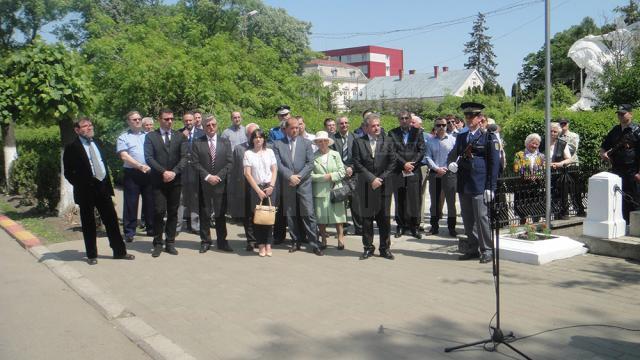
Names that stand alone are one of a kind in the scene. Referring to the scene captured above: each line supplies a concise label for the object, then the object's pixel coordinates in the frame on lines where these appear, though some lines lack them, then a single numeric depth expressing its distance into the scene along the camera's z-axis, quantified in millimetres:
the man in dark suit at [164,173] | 8492
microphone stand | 4578
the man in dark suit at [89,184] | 7855
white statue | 24109
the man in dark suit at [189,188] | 8969
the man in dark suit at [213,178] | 8672
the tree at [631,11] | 38344
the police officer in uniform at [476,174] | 7555
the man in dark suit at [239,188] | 8812
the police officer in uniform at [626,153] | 8539
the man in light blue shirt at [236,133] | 10867
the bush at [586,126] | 10648
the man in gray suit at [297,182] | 8562
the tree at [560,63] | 58034
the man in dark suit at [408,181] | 9461
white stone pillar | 7789
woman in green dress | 8695
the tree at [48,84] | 10328
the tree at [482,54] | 80875
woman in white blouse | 8344
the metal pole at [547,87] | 8039
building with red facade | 124062
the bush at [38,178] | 11747
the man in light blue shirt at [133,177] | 9328
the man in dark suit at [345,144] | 9648
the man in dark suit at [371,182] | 8102
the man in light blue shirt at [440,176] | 9695
